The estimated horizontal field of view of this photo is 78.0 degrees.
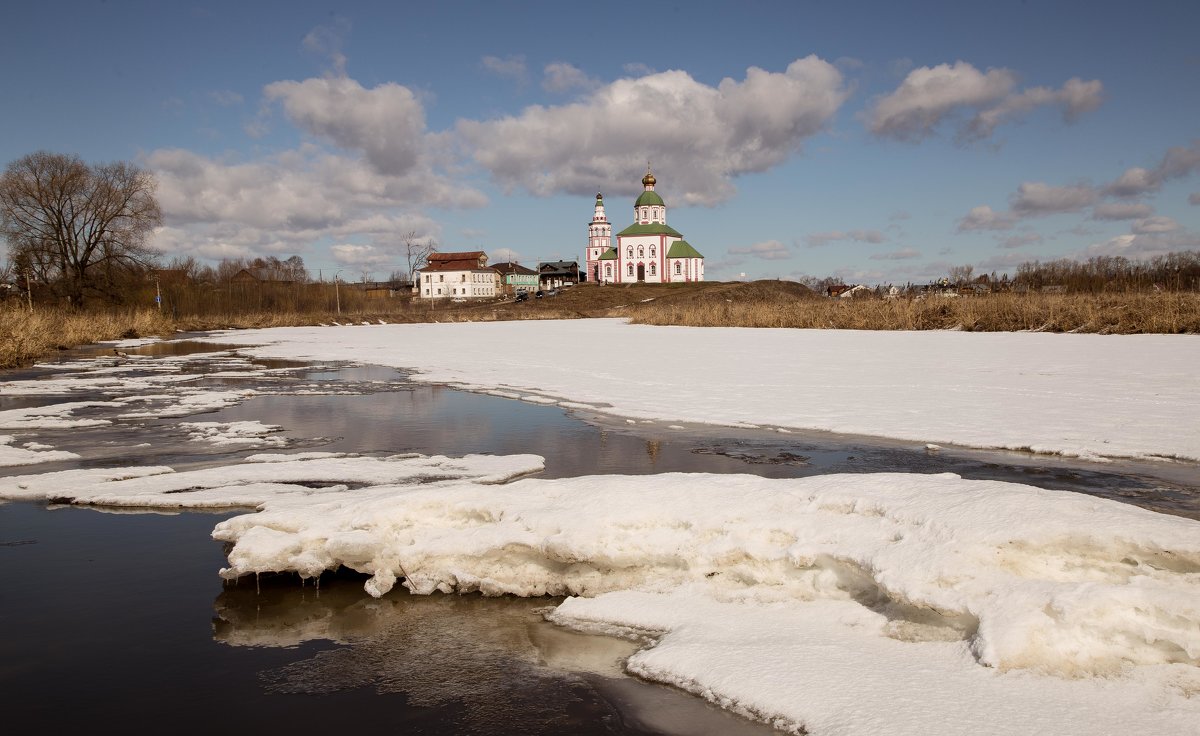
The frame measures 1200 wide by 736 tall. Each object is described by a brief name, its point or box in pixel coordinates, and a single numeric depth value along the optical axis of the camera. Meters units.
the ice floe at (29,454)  7.75
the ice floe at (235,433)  8.83
